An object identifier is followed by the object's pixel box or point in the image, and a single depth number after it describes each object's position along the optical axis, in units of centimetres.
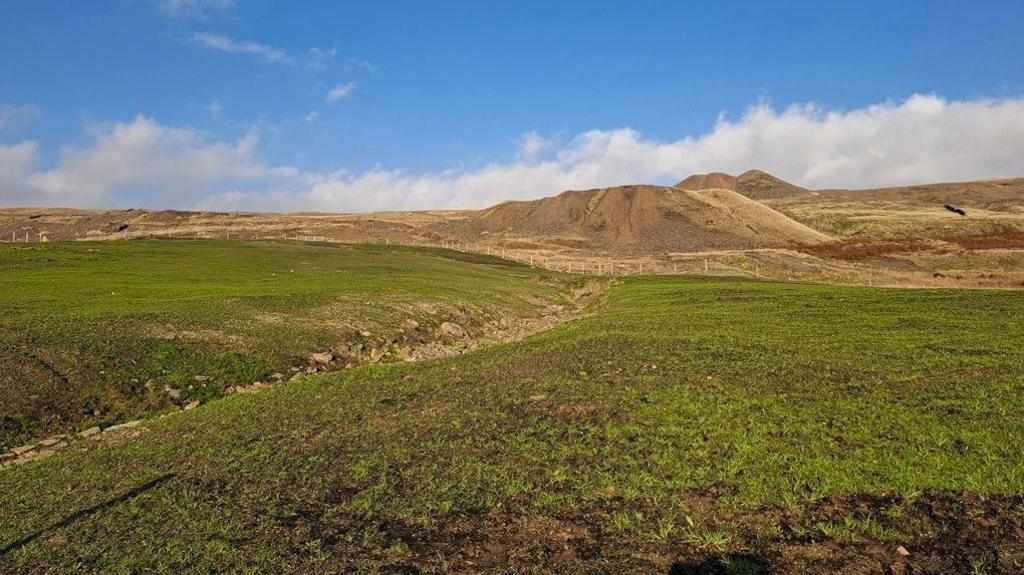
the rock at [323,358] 3060
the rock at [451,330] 4099
